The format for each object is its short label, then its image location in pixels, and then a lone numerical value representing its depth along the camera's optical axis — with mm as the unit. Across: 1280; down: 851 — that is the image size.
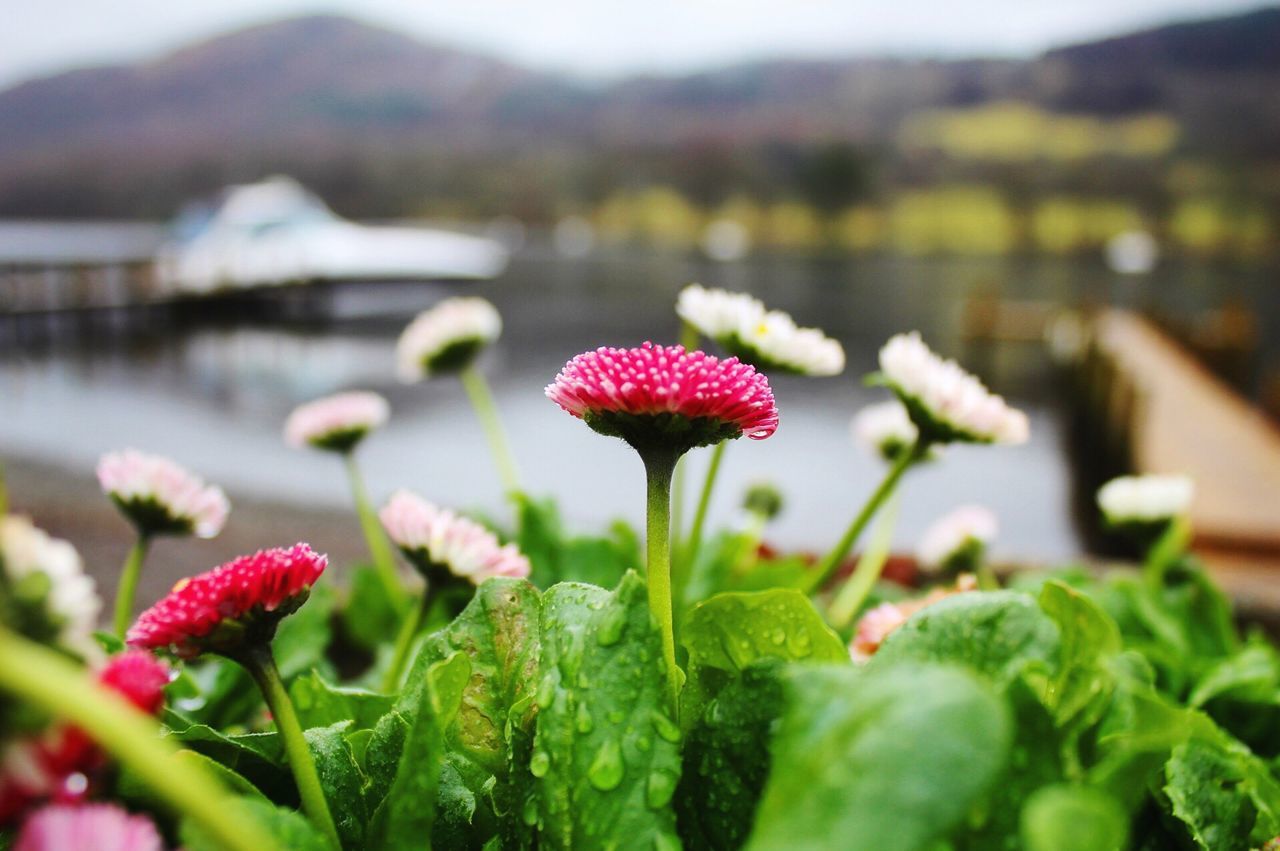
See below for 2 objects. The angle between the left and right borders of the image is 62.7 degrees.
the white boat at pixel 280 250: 17484
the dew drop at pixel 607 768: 530
